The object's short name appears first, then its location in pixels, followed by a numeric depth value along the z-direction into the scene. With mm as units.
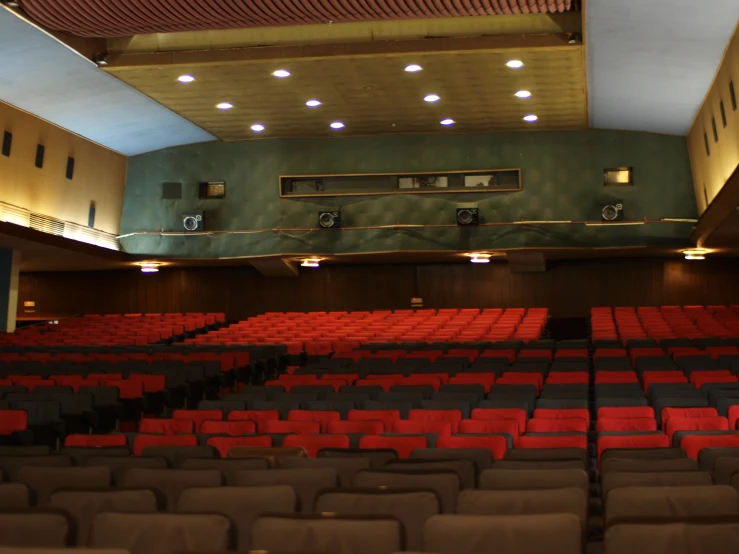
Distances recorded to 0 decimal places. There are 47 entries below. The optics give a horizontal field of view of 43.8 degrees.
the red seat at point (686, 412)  7949
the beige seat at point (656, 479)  4668
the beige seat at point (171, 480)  4848
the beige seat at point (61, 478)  4961
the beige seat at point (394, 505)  3883
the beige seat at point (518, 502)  3979
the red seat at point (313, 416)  8492
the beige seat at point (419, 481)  4457
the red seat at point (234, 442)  6941
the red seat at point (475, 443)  6680
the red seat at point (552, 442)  6930
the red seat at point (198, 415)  8625
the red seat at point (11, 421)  8477
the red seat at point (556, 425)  7791
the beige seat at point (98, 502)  4082
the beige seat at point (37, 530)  3357
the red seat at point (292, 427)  7832
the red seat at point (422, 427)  7727
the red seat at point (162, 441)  6996
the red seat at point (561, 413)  8336
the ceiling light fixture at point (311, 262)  23094
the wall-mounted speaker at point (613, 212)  21516
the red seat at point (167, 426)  8078
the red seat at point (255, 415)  8626
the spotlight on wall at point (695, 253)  21812
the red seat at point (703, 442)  6484
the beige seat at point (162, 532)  3340
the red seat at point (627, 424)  7781
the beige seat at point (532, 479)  4699
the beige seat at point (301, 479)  4738
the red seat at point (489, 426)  7574
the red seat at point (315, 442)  6949
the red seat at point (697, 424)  7547
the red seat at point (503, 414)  8141
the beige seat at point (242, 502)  4047
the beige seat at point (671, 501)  3984
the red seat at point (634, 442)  6914
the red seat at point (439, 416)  8152
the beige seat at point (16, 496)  4344
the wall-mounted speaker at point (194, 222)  22719
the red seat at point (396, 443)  6750
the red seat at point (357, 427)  7703
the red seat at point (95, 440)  7227
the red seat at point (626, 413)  8266
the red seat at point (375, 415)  8383
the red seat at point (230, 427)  7898
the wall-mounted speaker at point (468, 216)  21906
